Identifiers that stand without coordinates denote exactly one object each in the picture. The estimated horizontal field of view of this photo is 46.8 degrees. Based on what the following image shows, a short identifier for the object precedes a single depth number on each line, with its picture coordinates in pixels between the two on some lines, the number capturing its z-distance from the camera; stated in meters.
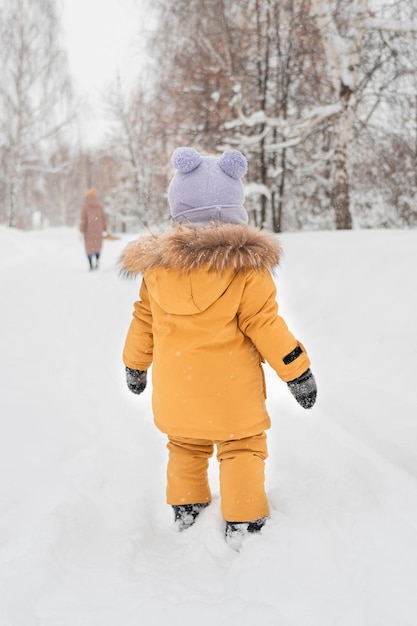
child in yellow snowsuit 1.88
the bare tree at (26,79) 21.12
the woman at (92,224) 11.04
